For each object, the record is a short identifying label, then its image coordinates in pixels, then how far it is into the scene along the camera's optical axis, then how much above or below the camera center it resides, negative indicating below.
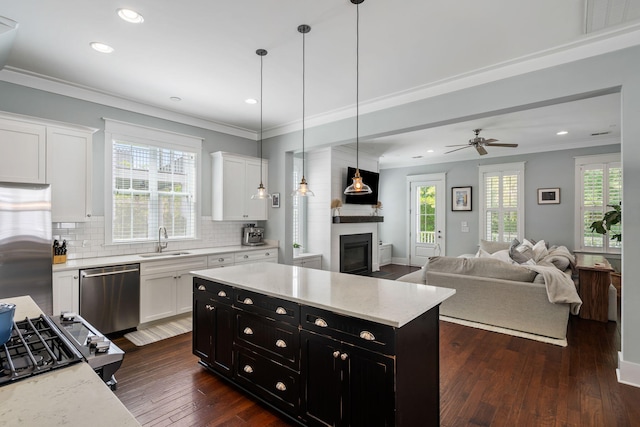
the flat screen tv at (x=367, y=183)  6.72 +0.60
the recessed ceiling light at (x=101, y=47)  2.85 +1.51
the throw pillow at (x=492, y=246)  6.45 -0.69
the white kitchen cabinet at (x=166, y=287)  3.90 -0.97
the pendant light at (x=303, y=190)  2.94 +0.21
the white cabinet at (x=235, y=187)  5.05 +0.42
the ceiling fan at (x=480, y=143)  5.43 +1.20
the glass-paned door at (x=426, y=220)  8.23 -0.20
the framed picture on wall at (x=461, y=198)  7.79 +0.35
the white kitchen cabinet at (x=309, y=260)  5.72 -0.90
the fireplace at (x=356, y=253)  6.57 -0.90
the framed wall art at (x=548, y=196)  6.68 +0.35
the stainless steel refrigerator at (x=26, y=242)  2.95 -0.29
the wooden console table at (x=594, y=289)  4.18 -1.04
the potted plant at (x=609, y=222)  5.19 -0.17
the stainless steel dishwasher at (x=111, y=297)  3.46 -0.97
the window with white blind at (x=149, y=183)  4.15 +0.41
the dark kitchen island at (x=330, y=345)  1.74 -0.86
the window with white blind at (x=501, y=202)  7.11 +0.25
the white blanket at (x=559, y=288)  3.44 -0.85
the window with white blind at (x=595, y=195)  6.07 +0.35
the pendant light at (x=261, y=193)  3.23 +0.20
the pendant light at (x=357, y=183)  2.51 +0.25
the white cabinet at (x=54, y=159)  3.09 +0.55
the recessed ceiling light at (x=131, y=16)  2.41 +1.52
